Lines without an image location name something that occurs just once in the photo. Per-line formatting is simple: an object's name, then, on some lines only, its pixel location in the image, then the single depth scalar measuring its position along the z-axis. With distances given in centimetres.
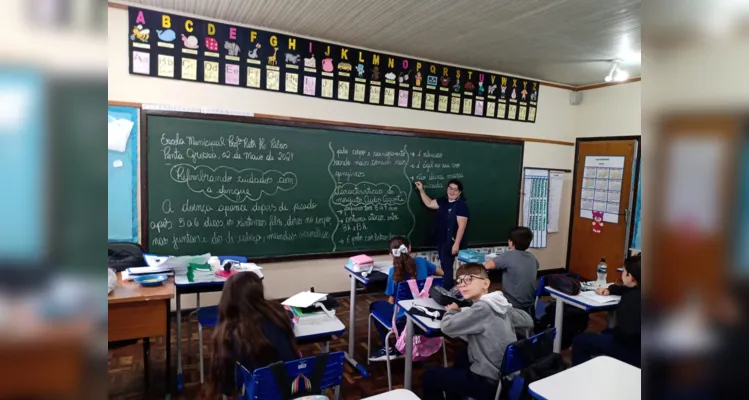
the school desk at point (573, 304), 276
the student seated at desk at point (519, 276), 294
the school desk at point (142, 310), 220
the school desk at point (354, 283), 303
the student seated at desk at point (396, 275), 292
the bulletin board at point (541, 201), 535
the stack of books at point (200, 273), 262
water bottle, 327
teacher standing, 423
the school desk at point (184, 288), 253
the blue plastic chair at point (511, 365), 186
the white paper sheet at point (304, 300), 228
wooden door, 493
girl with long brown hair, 178
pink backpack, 259
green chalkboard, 347
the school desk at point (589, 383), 150
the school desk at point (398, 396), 149
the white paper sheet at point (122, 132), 316
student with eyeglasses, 198
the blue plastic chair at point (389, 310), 270
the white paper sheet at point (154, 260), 267
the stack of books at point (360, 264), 314
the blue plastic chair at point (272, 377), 155
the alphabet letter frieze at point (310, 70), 332
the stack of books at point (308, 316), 218
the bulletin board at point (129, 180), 324
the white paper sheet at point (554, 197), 552
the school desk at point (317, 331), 202
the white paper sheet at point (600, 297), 284
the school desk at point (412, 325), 219
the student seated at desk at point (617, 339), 228
